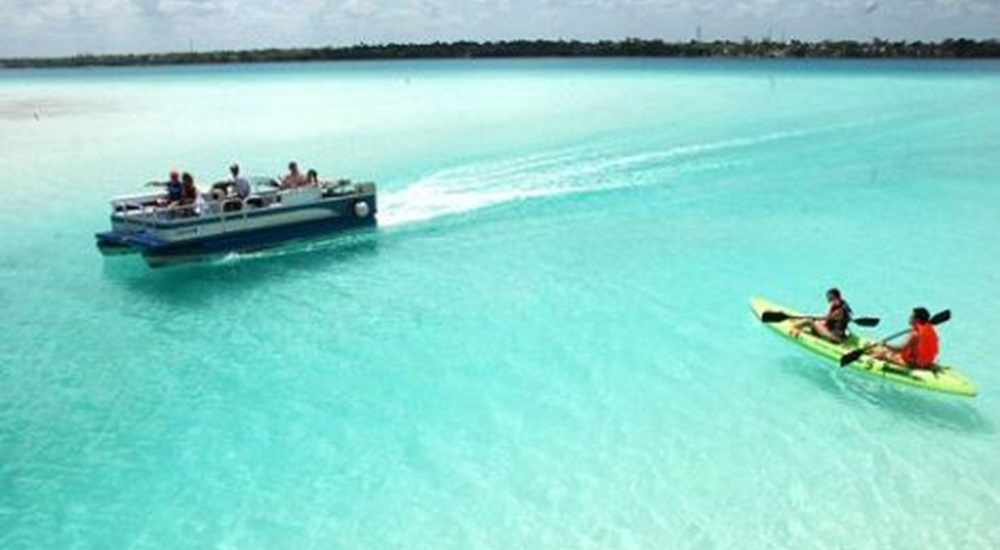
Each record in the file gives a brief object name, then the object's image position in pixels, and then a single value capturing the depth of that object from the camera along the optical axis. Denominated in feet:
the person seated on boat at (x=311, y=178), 68.95
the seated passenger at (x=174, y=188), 62.90
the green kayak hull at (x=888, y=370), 36.68
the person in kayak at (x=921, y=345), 37.91
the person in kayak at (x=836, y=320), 42.05
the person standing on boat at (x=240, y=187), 64.54
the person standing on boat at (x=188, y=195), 61.98
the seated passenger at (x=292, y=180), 68.54
